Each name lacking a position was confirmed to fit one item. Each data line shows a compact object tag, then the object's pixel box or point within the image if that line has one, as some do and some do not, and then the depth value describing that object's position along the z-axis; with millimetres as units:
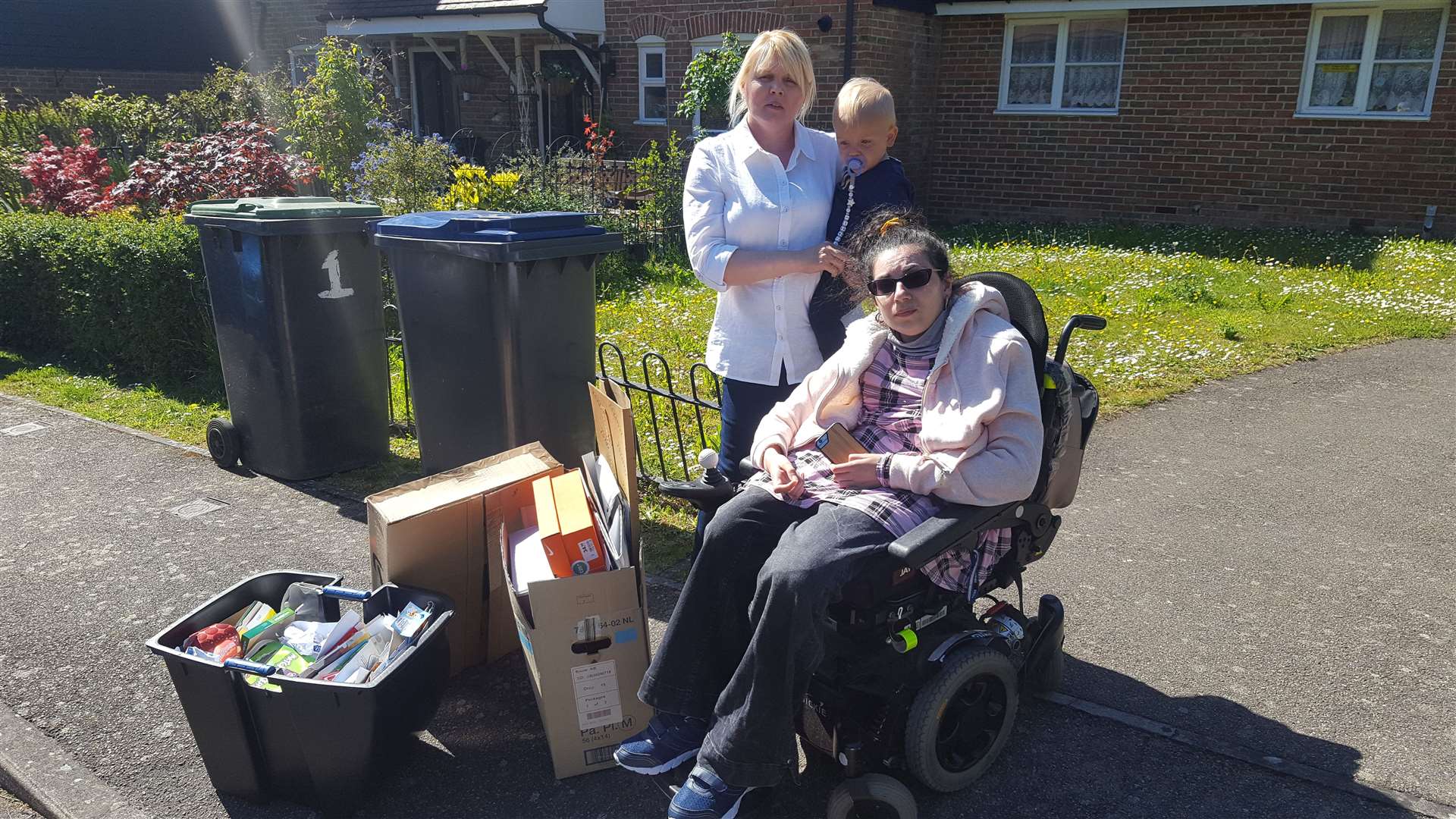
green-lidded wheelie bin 4863
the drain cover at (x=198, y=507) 4840
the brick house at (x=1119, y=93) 11672
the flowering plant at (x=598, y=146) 10938
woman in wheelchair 2490
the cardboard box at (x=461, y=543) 3092
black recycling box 2607
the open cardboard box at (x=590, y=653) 2803
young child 3090
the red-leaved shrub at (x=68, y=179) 9000
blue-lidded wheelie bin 4109
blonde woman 3137
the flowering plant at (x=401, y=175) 8984
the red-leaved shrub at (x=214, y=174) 7988
